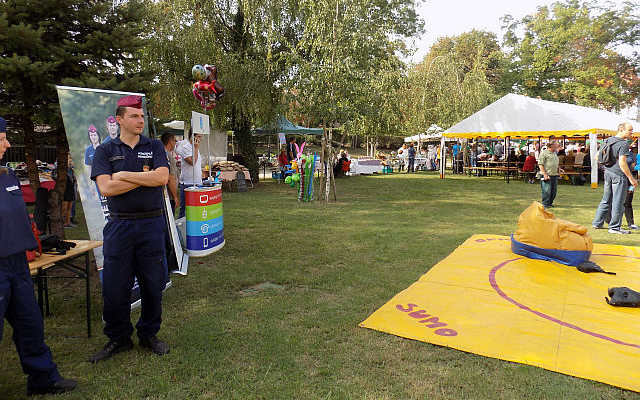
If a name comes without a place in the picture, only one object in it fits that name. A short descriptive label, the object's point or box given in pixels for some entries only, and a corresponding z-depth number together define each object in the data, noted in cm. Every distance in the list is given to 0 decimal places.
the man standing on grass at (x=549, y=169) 1056
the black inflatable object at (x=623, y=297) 429
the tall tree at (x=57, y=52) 454
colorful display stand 596
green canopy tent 1739
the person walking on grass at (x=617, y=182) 736
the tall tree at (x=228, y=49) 1427
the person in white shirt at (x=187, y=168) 686
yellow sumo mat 326
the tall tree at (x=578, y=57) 3516
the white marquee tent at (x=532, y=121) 1742
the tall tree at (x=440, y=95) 2497
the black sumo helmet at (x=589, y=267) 544
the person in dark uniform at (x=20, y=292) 251
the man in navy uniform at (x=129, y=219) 310
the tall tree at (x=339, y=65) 1148
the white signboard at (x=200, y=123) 617
